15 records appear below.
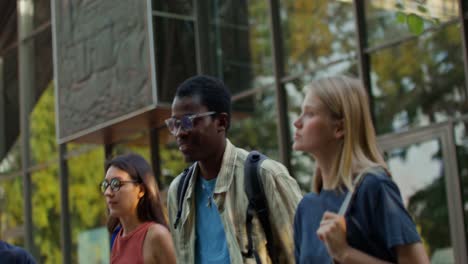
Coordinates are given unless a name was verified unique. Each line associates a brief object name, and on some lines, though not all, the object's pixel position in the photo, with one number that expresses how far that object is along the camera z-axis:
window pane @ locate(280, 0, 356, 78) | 11.60
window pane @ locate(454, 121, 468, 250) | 9.94
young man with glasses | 5.07
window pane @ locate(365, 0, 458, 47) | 10.39
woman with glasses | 6.21
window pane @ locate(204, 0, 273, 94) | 13.01
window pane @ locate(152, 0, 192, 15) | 13.18
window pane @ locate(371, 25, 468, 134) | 10.20
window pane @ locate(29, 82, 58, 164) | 17.39
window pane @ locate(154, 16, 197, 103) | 13.02
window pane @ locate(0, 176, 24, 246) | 18.31
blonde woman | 3.68
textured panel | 13.13
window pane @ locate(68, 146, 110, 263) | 15.91
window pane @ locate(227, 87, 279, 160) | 12.60
